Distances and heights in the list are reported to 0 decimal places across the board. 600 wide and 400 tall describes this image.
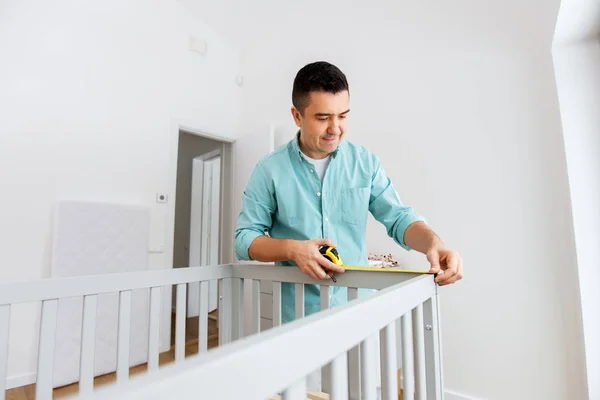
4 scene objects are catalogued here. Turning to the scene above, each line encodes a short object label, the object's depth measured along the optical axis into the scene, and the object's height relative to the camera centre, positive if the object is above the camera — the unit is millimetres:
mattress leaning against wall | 2078 -190
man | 898 +117
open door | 3703 +174
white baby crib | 241 -128
